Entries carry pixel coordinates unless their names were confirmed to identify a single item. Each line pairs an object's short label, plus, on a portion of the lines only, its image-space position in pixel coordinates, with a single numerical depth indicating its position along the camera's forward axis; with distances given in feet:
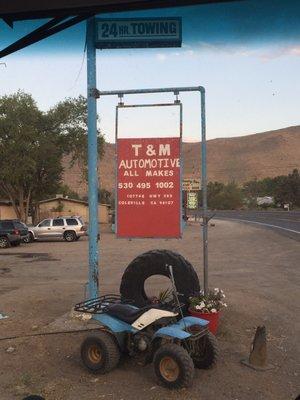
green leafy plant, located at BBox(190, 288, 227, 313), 25.44
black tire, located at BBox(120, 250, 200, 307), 27.07
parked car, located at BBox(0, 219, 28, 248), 94.58
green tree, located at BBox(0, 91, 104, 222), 130.82
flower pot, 25.23
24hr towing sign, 15.78
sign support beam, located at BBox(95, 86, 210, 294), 27.25
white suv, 110.28
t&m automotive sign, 28.19
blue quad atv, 19.80
